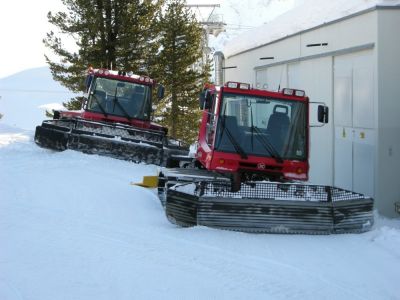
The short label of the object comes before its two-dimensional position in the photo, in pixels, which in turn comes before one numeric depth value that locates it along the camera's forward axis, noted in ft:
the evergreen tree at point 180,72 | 96.78
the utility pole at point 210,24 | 119.65
